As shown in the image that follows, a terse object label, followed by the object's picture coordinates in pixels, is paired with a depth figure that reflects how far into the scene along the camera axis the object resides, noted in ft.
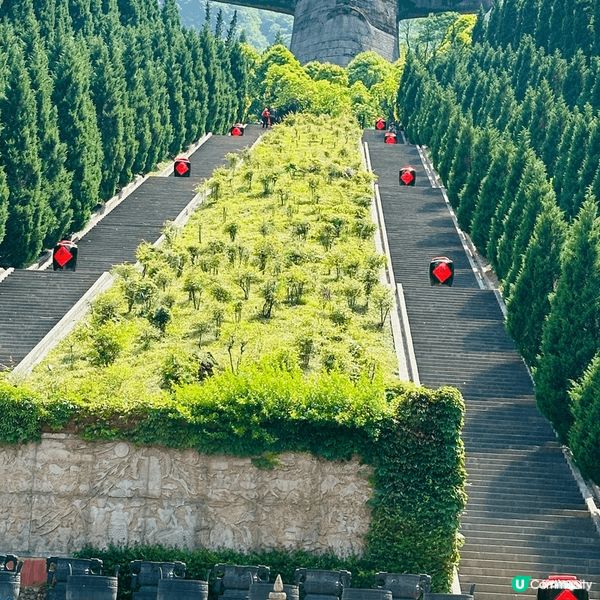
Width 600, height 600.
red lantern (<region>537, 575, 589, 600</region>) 75.82
